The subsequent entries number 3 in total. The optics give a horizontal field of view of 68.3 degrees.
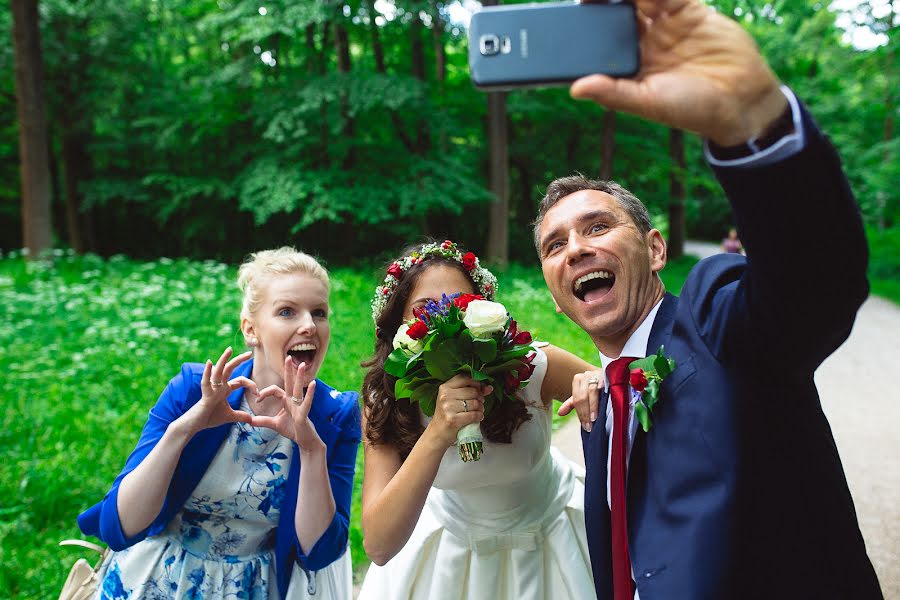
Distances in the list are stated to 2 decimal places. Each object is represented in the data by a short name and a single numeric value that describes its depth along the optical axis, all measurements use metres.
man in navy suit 1.04
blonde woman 2.13
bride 2.47
